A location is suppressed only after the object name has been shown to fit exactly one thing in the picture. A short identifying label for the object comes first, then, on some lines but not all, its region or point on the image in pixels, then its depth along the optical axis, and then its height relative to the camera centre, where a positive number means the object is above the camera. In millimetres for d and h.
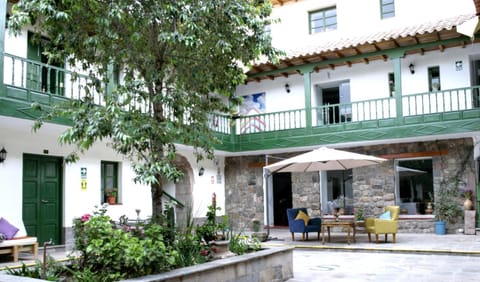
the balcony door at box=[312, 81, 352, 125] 14930 +2665
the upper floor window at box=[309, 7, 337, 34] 16203 +5560
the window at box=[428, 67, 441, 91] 13402 +2873
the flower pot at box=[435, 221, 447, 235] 12258 -1232
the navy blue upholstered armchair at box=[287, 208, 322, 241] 11375 -967
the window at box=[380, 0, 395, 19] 15023 +5470
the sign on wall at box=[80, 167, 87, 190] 11180 +189
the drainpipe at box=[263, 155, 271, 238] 14788 -323
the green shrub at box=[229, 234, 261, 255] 6551 -870
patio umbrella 10469 +469
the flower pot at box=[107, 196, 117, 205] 11914 -360
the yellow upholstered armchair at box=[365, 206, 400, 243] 10367 -965
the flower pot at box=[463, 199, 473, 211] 11959 -638
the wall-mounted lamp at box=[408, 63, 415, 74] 13664 +3224
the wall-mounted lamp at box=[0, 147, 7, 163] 9392 +640
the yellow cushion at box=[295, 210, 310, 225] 11641 -831
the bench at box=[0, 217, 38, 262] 8102 -1014
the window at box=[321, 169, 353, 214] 14617 -290
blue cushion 10969 -806
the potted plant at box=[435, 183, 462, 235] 12312 -705
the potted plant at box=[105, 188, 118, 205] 11938 -240
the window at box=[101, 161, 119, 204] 12031 +143
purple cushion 8422 -739
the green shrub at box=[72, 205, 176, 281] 4695 -671
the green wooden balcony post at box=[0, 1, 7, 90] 8305 +2734
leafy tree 5188 +1601
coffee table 10375 -925
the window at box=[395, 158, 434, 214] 13297 -126
